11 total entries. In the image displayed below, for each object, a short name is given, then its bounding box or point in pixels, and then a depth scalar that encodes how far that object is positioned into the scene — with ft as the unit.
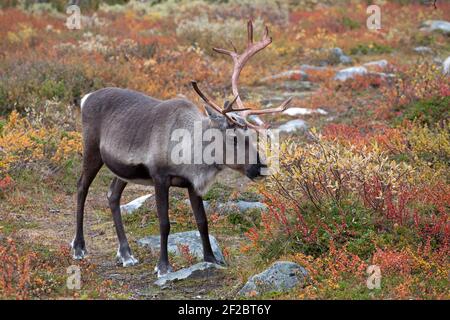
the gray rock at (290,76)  55.68
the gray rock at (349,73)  53.26
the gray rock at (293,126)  41.75
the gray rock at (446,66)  45.49
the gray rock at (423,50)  64.59
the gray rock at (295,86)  53.83
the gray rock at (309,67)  58.80
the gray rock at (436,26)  71.68
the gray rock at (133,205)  30.40
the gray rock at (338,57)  61.36
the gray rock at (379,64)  56.71
